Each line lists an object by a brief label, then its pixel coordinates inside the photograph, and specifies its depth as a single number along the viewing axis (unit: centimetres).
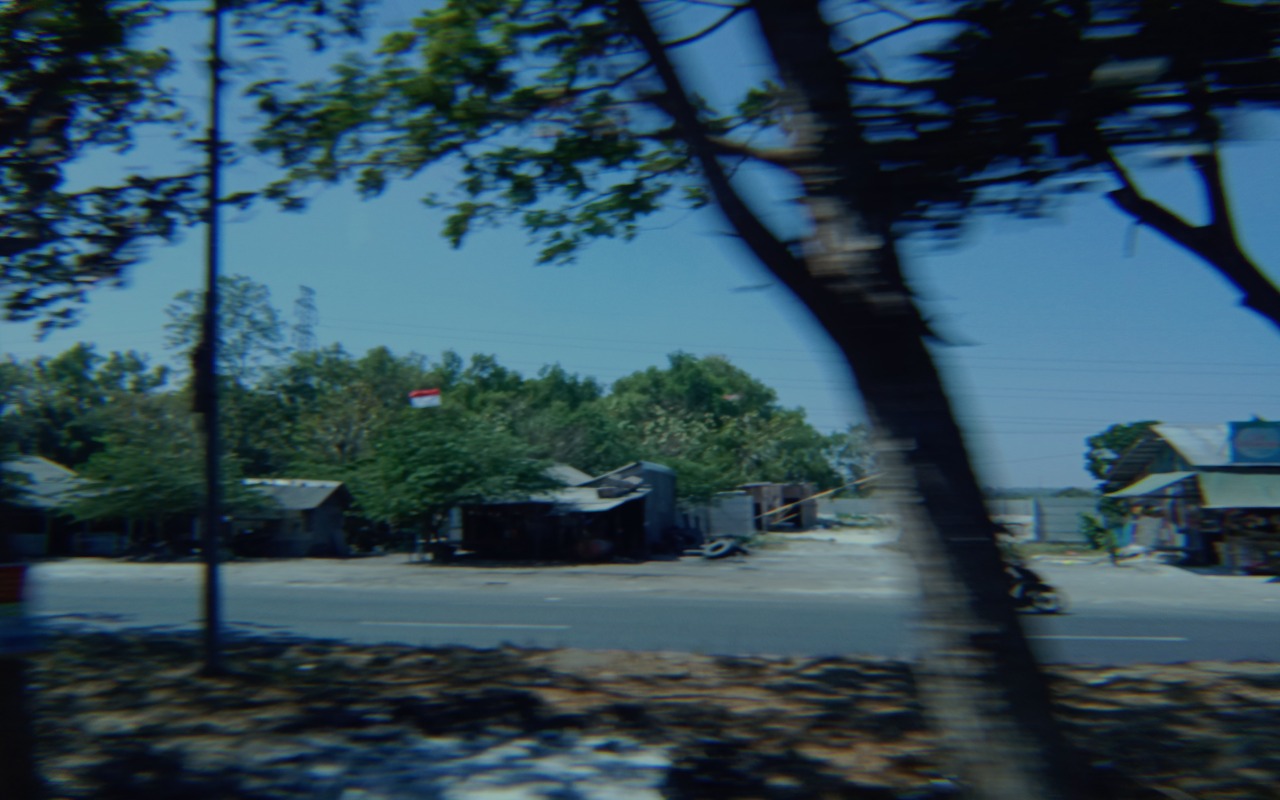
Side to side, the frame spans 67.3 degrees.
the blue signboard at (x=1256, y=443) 2648
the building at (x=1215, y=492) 2567
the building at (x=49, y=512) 3628
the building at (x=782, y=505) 5948
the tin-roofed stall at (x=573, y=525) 3281
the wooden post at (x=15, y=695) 440
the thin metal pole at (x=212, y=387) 863
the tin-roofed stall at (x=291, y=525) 3822
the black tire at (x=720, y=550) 3388
